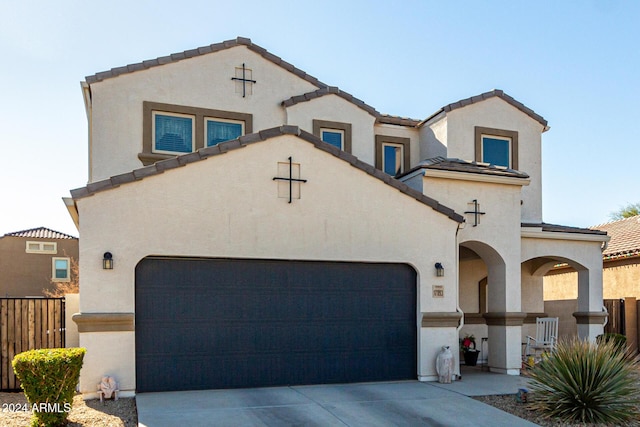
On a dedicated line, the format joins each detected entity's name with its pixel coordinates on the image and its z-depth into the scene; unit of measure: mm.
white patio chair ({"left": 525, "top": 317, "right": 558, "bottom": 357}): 16125
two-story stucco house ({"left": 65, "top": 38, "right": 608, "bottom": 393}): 10914
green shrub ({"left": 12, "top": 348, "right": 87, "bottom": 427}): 8531
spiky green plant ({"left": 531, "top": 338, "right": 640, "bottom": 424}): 9859
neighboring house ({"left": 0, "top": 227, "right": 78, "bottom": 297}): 32875
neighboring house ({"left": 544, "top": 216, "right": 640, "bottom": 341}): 20766
